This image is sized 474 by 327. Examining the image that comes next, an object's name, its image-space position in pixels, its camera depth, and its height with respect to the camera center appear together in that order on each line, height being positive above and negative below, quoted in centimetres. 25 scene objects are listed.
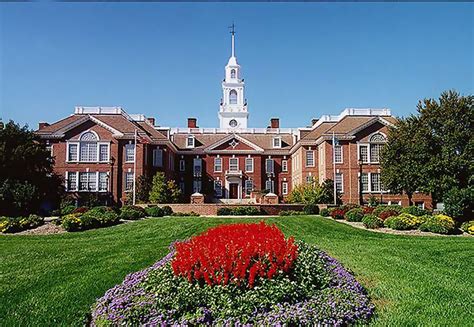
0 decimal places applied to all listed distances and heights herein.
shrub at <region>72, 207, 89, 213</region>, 2588 -153
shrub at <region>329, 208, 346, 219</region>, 2564 -182
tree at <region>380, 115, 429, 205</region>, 2592 +170
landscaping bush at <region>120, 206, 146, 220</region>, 2486 -171
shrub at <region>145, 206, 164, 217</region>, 2811 -181
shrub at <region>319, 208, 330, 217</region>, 2817 -194
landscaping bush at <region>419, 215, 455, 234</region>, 1859 -190
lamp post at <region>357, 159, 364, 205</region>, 3838 -40
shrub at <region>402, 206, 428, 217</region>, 2256 -150
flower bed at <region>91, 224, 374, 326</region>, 611 -171
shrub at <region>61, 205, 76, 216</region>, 2768 -165
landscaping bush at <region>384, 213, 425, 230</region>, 1925 -177
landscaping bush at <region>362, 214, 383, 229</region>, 2019 -184
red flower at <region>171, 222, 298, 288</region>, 659 -121
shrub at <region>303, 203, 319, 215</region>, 3154 -188
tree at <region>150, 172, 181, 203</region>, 3628 -54
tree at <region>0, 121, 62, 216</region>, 2698 +98
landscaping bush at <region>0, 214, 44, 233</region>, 2070 -189
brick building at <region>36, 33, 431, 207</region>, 3872 +282
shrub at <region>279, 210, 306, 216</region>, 3068 -212
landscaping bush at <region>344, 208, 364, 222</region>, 2303 -172
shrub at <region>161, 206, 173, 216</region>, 2985 -184
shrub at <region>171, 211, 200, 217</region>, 2959 -210
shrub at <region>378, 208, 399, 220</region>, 2191 -160
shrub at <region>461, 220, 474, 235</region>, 1866 -200
